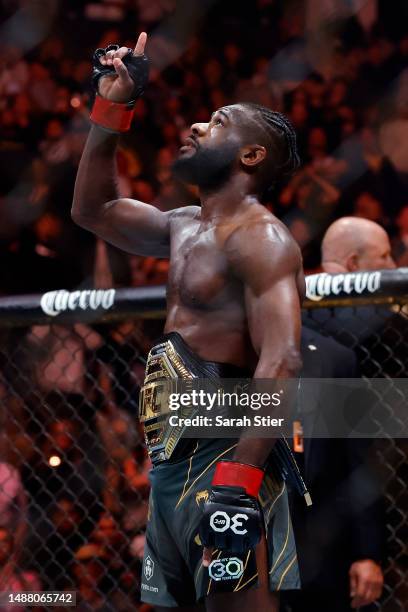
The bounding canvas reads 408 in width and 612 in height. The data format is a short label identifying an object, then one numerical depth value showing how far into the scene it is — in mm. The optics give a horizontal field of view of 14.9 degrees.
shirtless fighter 3442
